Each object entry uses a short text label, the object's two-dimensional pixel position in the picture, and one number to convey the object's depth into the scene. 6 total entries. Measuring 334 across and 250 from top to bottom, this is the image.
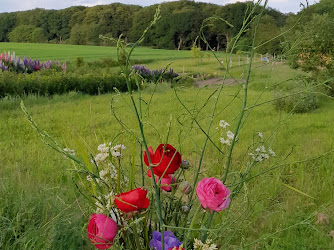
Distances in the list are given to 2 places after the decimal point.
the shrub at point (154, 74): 12.40
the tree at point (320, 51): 9.74
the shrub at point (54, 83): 7.80
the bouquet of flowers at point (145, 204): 0.95
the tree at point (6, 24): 63.01
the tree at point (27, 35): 57.75
